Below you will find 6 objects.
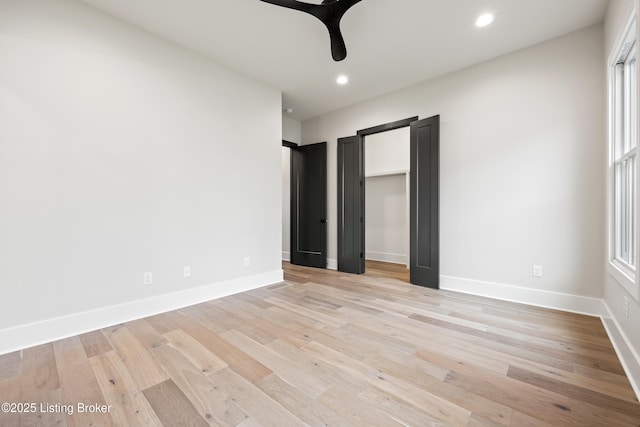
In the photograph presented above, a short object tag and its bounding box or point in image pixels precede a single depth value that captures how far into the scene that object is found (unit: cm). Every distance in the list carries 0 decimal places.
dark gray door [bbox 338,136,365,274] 455
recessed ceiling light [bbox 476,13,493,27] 255
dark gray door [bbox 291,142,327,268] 503
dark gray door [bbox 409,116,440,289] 367
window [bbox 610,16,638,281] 206
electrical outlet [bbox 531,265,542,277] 299
